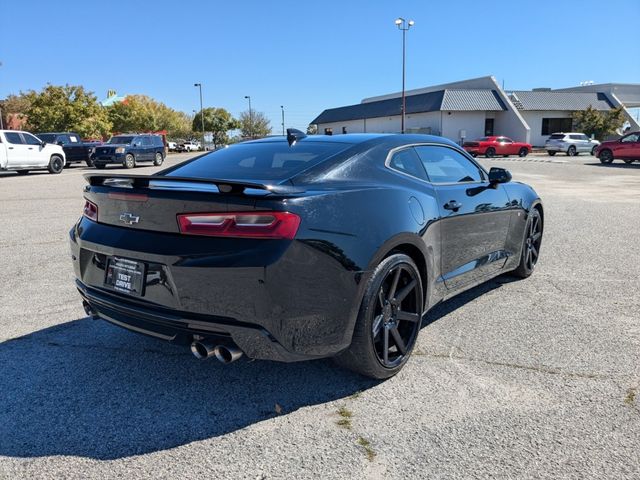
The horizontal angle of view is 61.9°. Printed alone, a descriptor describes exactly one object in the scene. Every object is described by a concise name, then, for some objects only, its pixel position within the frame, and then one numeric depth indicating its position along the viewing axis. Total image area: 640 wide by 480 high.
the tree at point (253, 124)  95.56
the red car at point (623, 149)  26.86
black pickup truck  27.25
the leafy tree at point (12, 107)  59.53
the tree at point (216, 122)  90.44
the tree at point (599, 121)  48.47
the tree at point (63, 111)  46.39
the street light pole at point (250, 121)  94.90
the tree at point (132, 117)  74.38
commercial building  47.78
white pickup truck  20.55
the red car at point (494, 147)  36.72
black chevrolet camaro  2.69
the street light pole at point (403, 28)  42.19
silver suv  38.28
